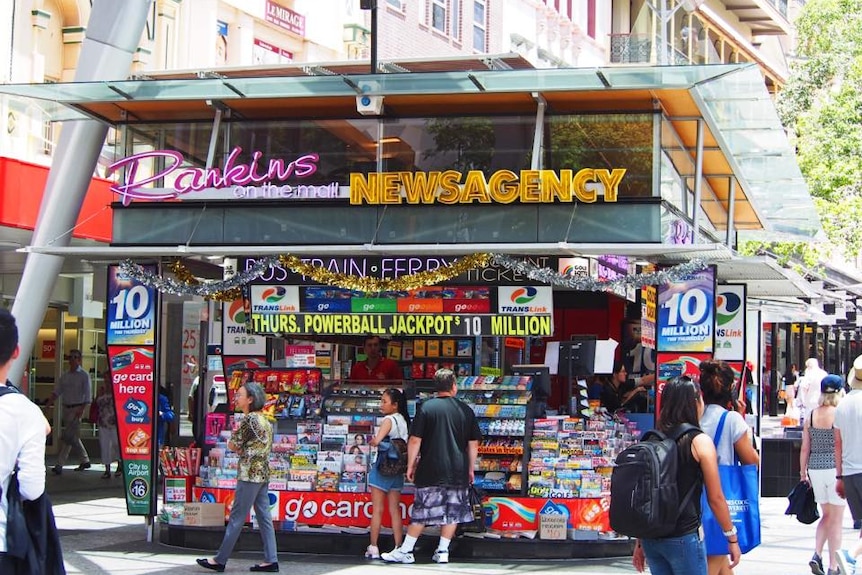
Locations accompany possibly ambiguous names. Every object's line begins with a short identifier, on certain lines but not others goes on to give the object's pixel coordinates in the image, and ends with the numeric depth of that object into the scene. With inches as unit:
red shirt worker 611.5
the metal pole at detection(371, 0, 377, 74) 542.0
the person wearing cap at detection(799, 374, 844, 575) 446.9
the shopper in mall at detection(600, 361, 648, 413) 676.1
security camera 503.2
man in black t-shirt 478.9
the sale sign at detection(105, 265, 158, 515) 539.8
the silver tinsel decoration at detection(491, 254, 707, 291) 504.7
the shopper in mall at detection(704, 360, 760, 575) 335.6
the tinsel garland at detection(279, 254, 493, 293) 514.6
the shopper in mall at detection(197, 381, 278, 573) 456.8
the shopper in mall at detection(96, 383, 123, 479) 804.0
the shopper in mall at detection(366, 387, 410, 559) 493.0
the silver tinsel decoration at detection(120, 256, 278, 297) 531.2
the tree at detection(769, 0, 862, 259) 1225.4
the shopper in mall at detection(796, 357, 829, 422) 928.3
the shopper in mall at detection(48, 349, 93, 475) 832.3
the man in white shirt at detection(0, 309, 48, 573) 225.9
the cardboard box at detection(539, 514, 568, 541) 498.3
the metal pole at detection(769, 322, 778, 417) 1698.7
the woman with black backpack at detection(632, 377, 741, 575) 278.8
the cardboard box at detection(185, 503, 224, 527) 520.7
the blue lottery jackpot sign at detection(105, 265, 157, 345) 541.3
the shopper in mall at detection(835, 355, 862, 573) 416.8
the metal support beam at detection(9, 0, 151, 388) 574.6
